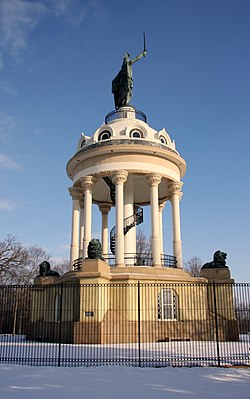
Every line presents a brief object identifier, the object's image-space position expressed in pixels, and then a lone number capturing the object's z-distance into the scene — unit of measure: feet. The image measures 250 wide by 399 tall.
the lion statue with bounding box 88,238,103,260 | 77.30
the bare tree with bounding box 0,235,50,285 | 139.85
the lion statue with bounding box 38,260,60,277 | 100.27
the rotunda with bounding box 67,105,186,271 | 95.43
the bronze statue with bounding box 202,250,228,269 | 89.25
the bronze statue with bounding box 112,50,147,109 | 121.39
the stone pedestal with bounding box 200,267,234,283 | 87.71
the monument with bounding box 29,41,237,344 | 75.36
